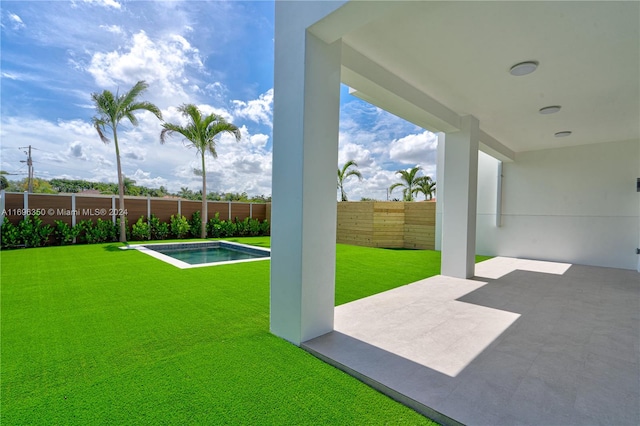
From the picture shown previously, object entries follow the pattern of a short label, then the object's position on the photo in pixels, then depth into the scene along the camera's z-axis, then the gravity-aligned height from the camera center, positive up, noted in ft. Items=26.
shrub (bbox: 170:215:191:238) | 40.86 -3.22
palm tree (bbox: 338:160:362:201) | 57.47 +6.75
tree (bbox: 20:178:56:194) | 81.51 +5.52
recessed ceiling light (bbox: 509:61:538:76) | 12.27 +6.31
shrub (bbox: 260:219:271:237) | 50.19 -3.98
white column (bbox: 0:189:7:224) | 28.68 +0.11
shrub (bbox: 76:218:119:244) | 33.73 -3.50
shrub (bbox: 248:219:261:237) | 49.01 -3.92
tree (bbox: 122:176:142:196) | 89.97 +5.59
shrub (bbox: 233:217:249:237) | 47.76 -3.99
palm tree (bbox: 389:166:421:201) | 64.32 +5.62
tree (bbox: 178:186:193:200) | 106.93 +4.70
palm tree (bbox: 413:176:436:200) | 64.69 +4.76
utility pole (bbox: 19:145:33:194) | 78.48 +11.22
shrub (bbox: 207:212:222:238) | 44.68 -3.62
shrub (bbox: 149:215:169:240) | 39.17 -3.45
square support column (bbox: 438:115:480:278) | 18.40 +0.55
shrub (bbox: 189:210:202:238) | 43.19 -3.23
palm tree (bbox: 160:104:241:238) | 39.83 +10.71
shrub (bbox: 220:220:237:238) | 45.55 -3.90
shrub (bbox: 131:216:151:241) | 37.49 -3.64
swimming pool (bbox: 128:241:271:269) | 27.99 -5.49
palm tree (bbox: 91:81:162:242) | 32.99 +11.39
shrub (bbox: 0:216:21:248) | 28.07 -3.32
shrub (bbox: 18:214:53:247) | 29.25 -3.10
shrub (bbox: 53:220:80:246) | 31.89 -3.50
